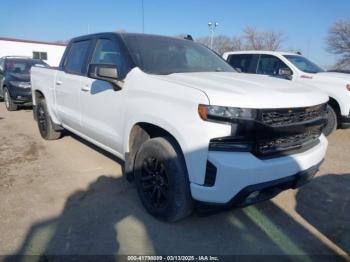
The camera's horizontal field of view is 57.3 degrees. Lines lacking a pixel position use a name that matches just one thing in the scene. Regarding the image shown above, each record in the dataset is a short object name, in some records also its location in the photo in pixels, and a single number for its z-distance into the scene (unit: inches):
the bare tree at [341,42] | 1574.8
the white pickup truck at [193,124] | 99.8
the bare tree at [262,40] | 1765.5
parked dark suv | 375.9
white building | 1154.0
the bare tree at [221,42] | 1618.5
